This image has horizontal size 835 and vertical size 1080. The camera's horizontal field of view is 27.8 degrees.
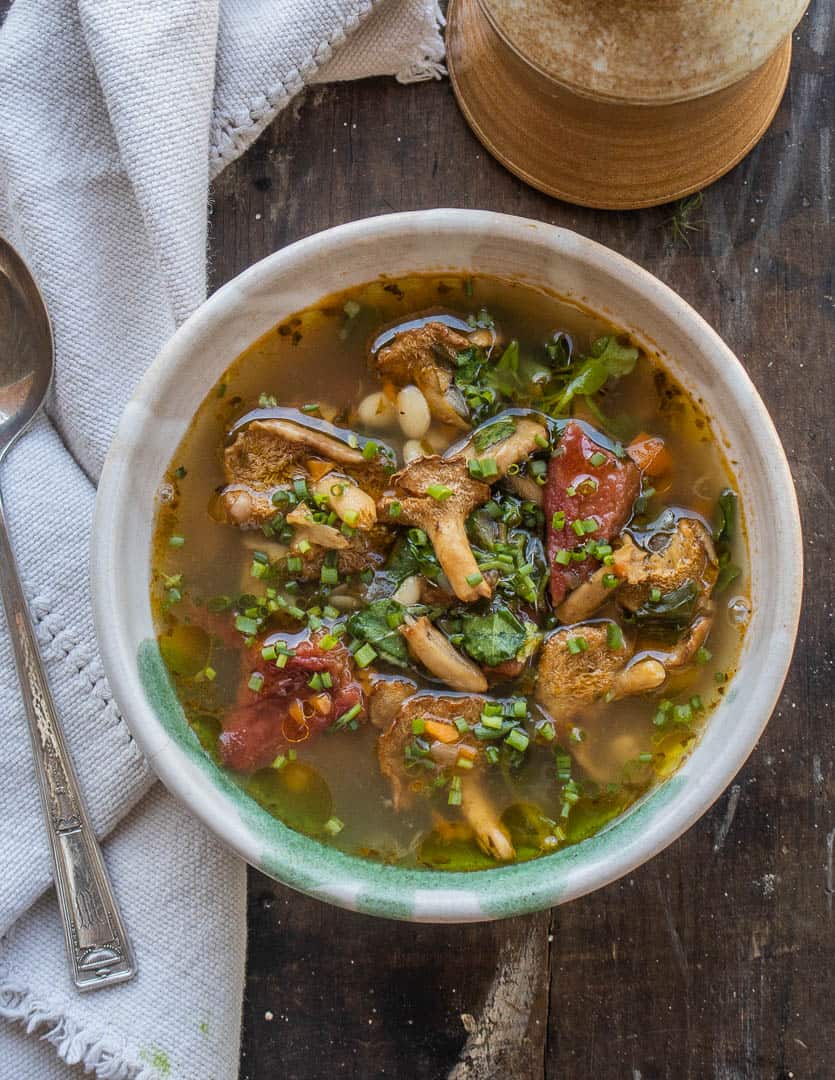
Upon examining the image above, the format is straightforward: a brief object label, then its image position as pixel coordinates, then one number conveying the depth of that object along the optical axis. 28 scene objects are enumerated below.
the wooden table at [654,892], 0.48
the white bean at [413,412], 0.45
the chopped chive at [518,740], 0.45
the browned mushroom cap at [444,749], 0.45
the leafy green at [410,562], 0.45
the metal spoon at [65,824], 0.47
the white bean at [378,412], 0.46
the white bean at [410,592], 0.45
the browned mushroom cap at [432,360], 0.45
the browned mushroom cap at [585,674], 0.45
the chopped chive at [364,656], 0.45
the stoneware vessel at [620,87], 0.41
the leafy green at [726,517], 0.45
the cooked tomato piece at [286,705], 0.45
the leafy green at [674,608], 0.44
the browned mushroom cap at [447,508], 0.44
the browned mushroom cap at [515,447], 0.44
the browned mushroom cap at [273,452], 0.45
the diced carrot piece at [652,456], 0.45
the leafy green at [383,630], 0.45
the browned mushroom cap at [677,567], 0.44
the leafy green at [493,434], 0.45
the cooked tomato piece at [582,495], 0.44
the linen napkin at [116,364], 0.47
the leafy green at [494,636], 0.44
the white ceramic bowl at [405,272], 0.43
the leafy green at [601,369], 0.45
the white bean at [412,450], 0.46
